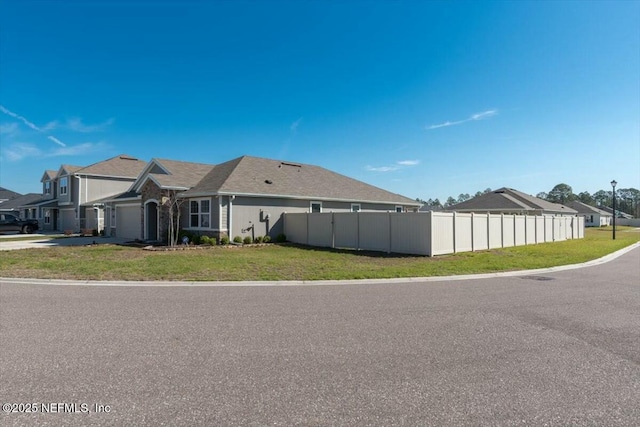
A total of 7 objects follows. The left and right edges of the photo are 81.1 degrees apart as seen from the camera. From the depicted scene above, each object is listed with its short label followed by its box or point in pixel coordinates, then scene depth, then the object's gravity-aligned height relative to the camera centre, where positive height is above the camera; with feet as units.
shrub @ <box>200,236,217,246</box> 62.85 -4.04
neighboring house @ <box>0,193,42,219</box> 134.25 +5.02
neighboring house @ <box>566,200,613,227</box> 229.86 +0.54
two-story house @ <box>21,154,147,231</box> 104.63 +8.08
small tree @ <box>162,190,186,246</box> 64.44 +1.29
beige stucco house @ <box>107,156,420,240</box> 65.51 +3.82
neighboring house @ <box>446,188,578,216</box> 121.13 +3.78
